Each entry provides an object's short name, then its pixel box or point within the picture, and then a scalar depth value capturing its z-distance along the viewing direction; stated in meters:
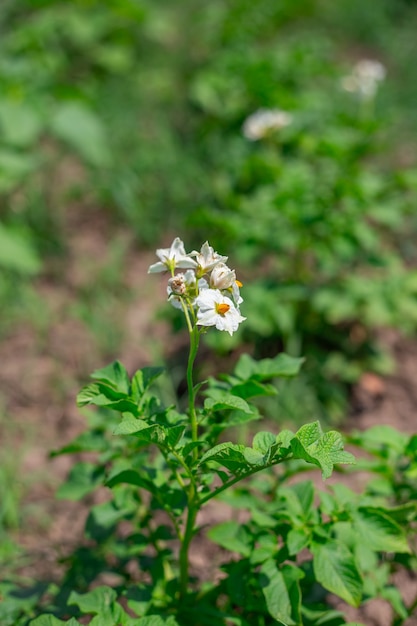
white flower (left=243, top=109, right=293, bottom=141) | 3.21
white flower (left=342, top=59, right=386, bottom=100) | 3.42
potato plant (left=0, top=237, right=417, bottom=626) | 1.37
